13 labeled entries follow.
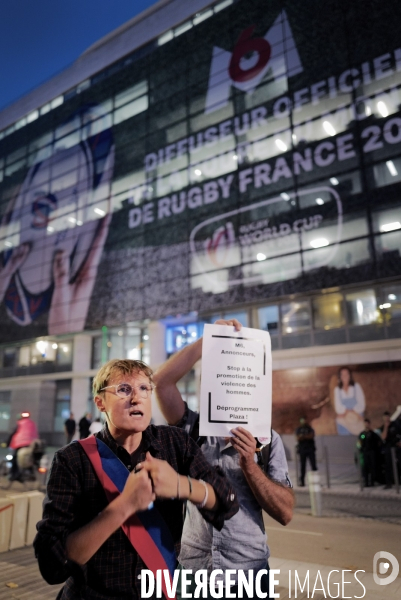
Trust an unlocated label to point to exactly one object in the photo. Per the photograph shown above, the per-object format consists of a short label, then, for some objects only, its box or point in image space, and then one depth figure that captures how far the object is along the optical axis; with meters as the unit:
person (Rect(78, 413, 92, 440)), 19.07
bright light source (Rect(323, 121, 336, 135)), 22.19
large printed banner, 21.58
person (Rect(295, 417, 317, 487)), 13.39
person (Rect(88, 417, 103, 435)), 14.74
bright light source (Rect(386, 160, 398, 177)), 20.22
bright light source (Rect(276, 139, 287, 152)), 23.60
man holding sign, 2.31
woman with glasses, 1.63
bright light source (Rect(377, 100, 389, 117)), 20.58
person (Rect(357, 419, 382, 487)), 12.85
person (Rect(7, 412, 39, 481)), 12.92
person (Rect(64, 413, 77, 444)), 22.21
